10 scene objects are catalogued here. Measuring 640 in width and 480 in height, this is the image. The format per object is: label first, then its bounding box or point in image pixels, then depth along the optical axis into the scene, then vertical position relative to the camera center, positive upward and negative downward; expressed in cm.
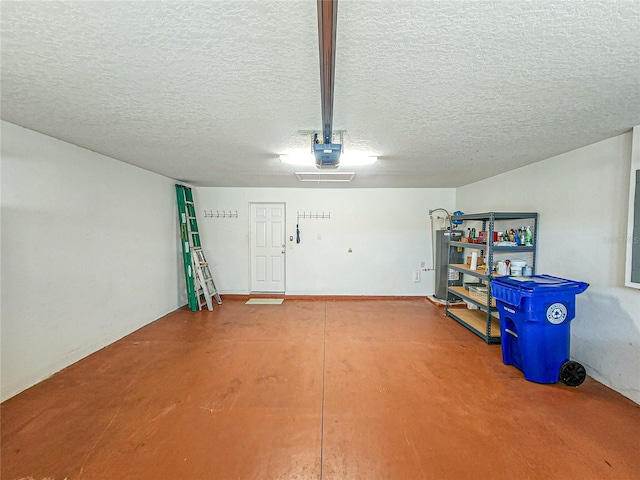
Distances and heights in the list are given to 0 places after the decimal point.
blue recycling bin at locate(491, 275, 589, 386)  241 -91
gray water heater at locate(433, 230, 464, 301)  475 -49
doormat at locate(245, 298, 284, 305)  500 -137
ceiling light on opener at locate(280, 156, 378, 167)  289 +82
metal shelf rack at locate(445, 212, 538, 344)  324 -55
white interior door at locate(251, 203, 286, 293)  539 -34
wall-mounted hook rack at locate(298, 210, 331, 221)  529 +32
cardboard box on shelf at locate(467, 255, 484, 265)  398 -44
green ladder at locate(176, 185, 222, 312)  456 -45
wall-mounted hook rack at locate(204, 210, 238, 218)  530 +33
